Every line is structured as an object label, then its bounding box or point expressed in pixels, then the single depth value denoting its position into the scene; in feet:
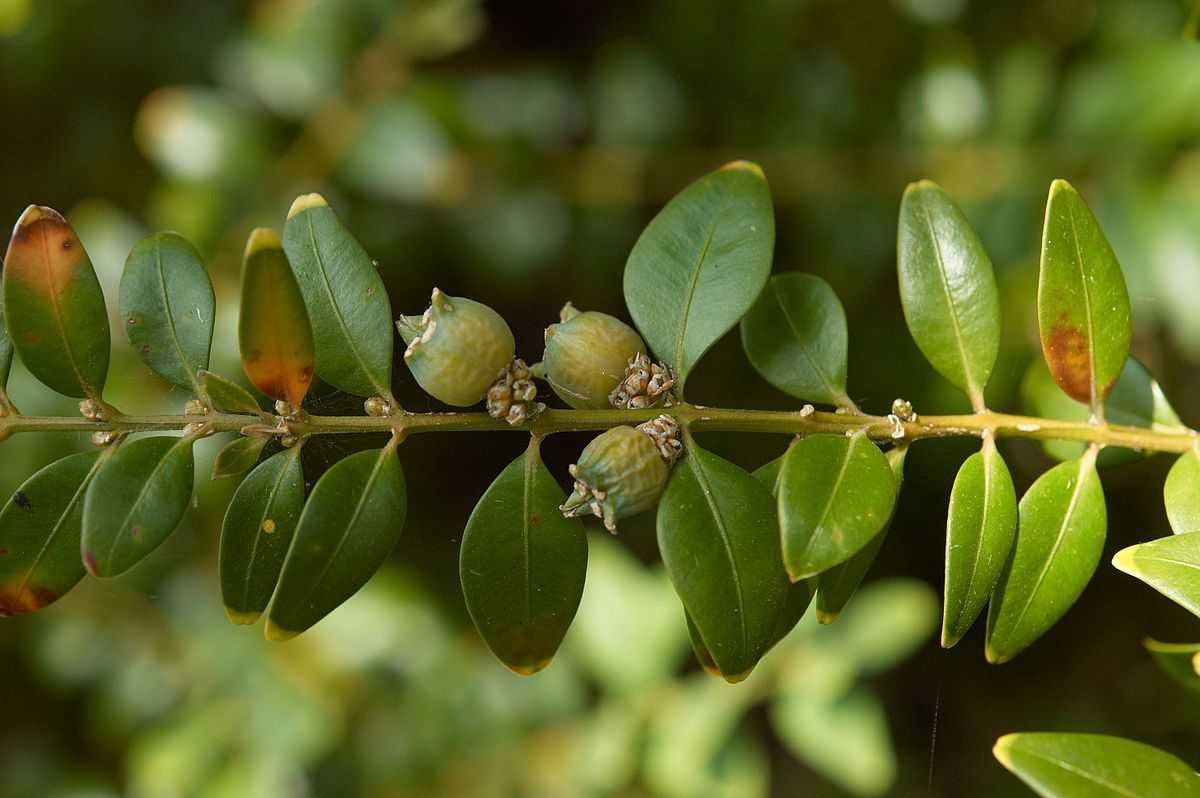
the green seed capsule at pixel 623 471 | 1.26
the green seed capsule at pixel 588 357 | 1.28
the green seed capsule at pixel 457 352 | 1.27
